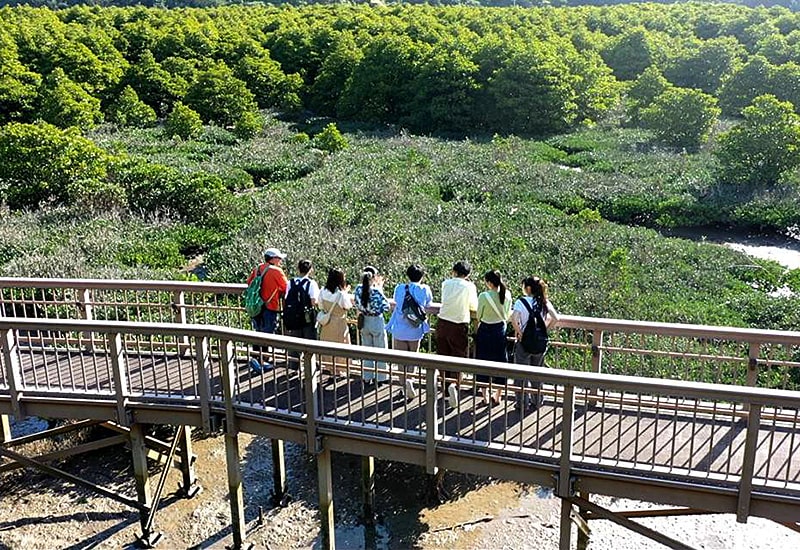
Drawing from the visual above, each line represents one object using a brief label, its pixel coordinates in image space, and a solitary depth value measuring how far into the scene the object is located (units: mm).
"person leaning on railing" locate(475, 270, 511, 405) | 7746
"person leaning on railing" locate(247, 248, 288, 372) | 8602
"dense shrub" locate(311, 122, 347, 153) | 30328
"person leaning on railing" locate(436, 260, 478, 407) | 7918
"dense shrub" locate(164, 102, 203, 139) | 32688
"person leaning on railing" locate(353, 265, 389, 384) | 8062
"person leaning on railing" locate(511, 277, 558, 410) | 7570
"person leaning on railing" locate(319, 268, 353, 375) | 8258
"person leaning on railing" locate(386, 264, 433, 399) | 7961
